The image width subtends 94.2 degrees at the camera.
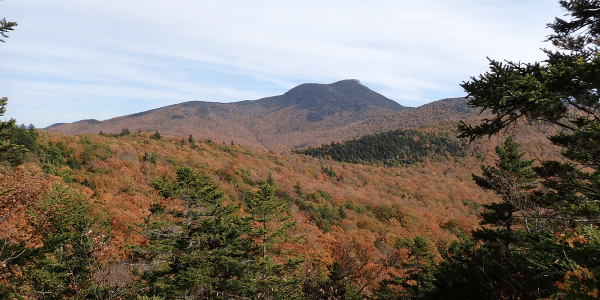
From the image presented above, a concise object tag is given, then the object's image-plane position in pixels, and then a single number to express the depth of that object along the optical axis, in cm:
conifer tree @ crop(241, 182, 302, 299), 1306
